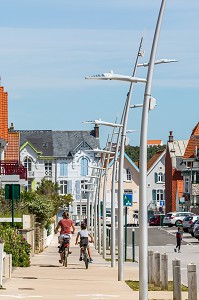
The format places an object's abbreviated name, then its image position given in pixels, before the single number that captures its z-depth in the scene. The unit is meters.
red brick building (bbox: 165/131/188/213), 143.50
